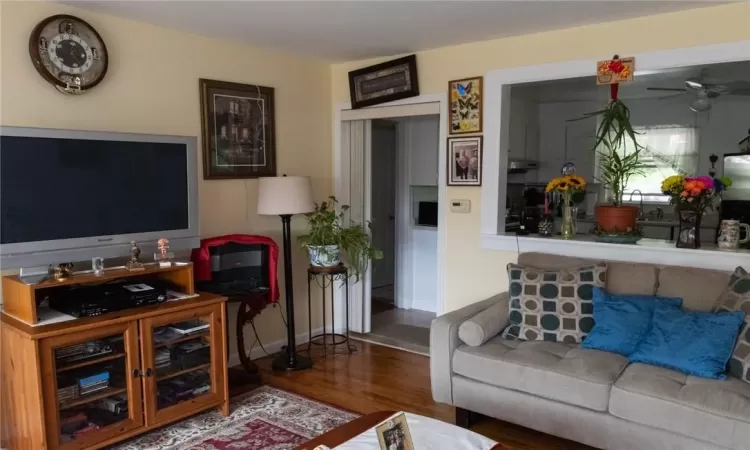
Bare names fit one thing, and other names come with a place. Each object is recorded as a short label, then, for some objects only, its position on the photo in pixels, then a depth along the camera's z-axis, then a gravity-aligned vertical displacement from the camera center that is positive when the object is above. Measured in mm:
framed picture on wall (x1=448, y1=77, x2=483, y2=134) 3773 +528
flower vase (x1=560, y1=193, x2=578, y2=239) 3592 -279
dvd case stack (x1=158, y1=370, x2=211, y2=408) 2877 -1119
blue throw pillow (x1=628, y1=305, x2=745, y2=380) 2438 -753
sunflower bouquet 3467 -34
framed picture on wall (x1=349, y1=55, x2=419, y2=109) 4047 +756
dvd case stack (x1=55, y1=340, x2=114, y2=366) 2486 -795
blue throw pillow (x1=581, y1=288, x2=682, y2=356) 2736 -722
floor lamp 3602 -172
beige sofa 2254 -936
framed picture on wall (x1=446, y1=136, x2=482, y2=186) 3805 +136
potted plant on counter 3264 +64
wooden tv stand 2420 -916
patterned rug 2785 -1338
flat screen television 2508 -62
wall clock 2807 +687
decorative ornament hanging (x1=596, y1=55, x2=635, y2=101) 3207 +645
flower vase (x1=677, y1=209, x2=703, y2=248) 3119 -282
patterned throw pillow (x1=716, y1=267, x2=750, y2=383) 2396 -608
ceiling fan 4523 +765
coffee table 1969 -961
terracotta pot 3344 -233
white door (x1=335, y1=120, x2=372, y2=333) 4562 -70
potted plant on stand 3969 -440
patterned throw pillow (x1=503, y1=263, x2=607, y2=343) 2947 -681
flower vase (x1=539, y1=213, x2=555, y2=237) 3699 -321
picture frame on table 1848 -876
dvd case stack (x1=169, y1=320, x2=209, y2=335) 2909 -787
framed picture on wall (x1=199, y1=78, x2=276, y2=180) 3654 +356
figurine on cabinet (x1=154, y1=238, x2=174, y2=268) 3002 -407
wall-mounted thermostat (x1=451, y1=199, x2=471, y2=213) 3881 -184
